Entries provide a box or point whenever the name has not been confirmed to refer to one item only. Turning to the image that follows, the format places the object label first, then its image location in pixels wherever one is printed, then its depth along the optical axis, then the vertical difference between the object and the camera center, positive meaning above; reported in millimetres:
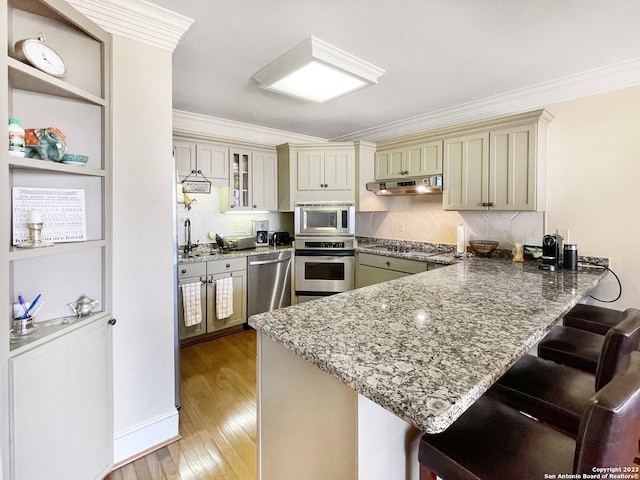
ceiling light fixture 2086 +1164
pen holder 1270 -376
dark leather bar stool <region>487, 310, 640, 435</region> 1026 -560
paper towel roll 3301 -53
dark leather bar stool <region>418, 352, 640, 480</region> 655 -575
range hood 3361 +553
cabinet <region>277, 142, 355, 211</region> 4016 +796
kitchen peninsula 761 -359
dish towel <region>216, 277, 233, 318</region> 3326 -683
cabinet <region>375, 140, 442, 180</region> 3396 +854
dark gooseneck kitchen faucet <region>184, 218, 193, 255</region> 3650 +18
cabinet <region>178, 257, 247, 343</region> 3123 -605
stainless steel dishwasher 3631 -577
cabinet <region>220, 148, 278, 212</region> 3850 +660
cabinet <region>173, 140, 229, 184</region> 3450 +847
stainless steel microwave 4008 +202
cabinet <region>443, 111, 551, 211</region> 2713 +632
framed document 1320 +95
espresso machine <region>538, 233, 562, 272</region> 2443 -151
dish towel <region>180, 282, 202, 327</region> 3070 -691
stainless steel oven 3998 -398
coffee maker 4238 +22
